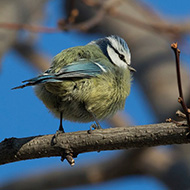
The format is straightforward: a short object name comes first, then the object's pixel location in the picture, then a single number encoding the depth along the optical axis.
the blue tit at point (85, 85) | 5.39
